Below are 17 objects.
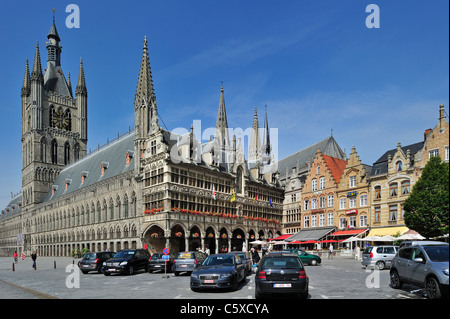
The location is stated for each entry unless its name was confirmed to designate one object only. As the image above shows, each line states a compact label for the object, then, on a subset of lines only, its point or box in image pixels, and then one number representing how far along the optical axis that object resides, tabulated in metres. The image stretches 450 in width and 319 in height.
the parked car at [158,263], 25.98
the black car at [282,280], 12.94
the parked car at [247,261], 22.79
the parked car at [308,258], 31.78
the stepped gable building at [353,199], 49.34
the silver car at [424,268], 12.39
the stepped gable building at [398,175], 41.69
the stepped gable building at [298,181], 63.29
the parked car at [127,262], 24.30
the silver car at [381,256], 25.97
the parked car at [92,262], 27.17
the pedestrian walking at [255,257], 29.76
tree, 33.34
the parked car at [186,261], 23.64
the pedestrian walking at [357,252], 39.53
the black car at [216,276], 15.43
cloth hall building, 49.38
